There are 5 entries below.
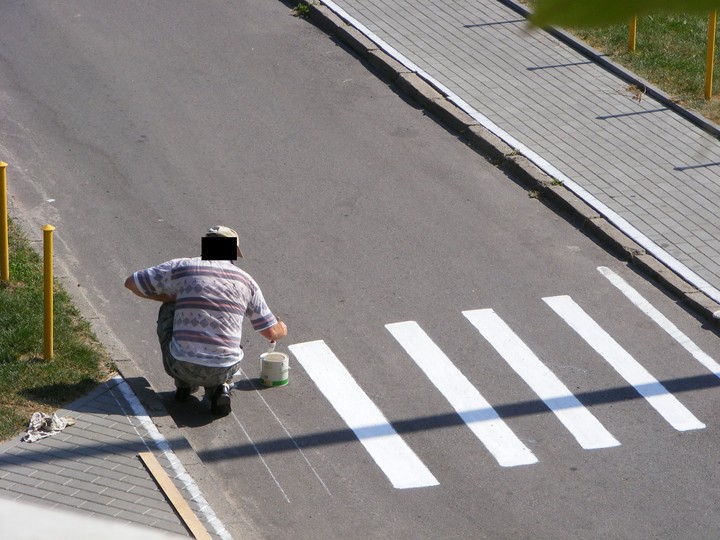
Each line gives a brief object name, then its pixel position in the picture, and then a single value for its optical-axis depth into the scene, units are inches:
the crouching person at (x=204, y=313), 606.9
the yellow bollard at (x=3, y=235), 682.2
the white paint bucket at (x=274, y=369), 669.9
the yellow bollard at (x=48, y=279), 619.5
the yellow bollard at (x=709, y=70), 999.4
